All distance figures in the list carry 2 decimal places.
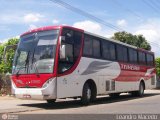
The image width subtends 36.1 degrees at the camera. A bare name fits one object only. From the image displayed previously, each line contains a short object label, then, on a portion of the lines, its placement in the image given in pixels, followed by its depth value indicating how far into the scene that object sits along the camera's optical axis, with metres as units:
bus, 9.95
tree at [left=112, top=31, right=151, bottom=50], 39.92
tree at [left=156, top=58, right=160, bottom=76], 29.15
